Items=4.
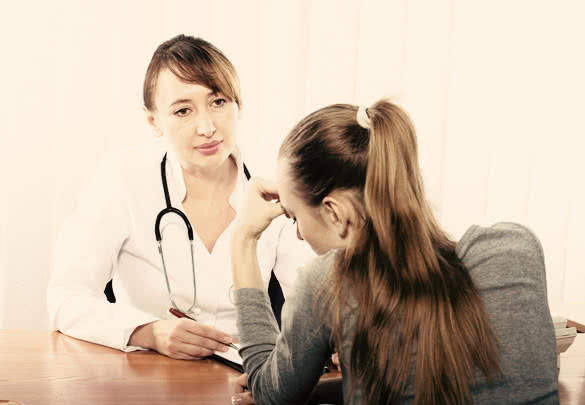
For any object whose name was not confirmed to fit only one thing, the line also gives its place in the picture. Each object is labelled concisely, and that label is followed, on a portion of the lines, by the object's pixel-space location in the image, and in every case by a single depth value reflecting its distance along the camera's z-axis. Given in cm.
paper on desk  149
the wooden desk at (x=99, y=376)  130
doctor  186
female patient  108
